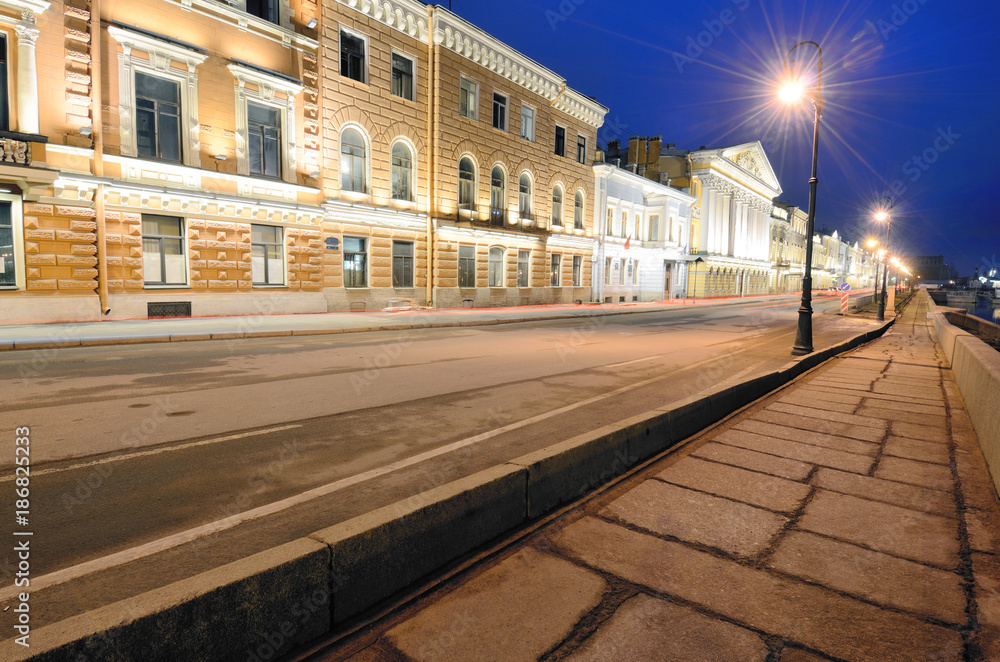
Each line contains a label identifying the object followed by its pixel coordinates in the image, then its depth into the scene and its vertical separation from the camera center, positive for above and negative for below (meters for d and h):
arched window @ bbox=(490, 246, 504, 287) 27.92 +1.23
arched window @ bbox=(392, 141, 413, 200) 23.17 +5.22
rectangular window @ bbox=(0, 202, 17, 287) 13.97 +0.94
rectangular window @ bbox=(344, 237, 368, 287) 21.33 +1.06
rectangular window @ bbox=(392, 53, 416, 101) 22.97 +9.42
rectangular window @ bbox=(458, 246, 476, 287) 25.98 +1.18
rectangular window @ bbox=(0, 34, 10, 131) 13.86 +4.91
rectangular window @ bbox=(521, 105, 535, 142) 29.61 +9.58
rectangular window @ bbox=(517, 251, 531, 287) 29.78 +1.24
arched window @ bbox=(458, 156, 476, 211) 26.09 +5.31
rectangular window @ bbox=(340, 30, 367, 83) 20.97 +9.36
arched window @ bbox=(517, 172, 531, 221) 29.75 +5.44
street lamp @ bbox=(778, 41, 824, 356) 12.19 +1.63
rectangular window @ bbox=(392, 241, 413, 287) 23.14 +1.11
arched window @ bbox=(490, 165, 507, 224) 27.80 +5.11
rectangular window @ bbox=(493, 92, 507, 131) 27.81 +9.57
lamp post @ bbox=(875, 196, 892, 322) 32.78 +5.09
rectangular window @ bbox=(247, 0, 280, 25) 18.55 +9.90
